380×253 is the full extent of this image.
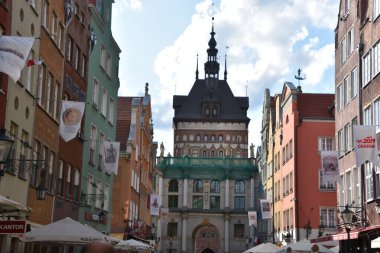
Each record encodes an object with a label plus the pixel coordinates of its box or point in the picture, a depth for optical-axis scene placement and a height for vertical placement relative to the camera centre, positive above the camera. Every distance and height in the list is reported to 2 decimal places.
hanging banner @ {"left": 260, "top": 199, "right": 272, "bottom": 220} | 52.00 +3.73
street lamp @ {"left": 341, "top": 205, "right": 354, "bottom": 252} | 26.70 +1.72
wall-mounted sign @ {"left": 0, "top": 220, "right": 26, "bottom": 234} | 13.63 +0.50
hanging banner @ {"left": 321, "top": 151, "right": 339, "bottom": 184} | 31.94 +4.33
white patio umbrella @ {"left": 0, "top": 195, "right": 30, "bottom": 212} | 13.80 +0.95
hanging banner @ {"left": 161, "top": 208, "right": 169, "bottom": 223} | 62.38 +3.91
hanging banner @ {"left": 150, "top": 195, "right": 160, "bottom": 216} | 50.16 +3.77
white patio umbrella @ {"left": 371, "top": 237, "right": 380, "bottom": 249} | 21.58 +0.55
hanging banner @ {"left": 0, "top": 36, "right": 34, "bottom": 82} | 14.47 +4.23
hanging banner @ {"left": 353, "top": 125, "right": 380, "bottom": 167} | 24.94 +4.19
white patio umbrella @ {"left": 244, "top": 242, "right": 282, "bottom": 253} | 32.40 +0.43
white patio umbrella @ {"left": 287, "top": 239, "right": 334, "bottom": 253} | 29.40 +0.54
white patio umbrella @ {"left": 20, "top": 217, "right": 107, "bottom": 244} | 18.42 +0.51
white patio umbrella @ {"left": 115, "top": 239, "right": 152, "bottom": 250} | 23.78 +0.36
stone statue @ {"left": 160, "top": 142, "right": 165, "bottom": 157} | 88.41 +13.81
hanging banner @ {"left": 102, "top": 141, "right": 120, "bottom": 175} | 31.86 +4.61
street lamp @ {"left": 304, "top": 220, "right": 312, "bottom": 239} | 46.31 +2.08
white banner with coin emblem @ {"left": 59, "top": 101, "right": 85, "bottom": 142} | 22.81 +4.52
